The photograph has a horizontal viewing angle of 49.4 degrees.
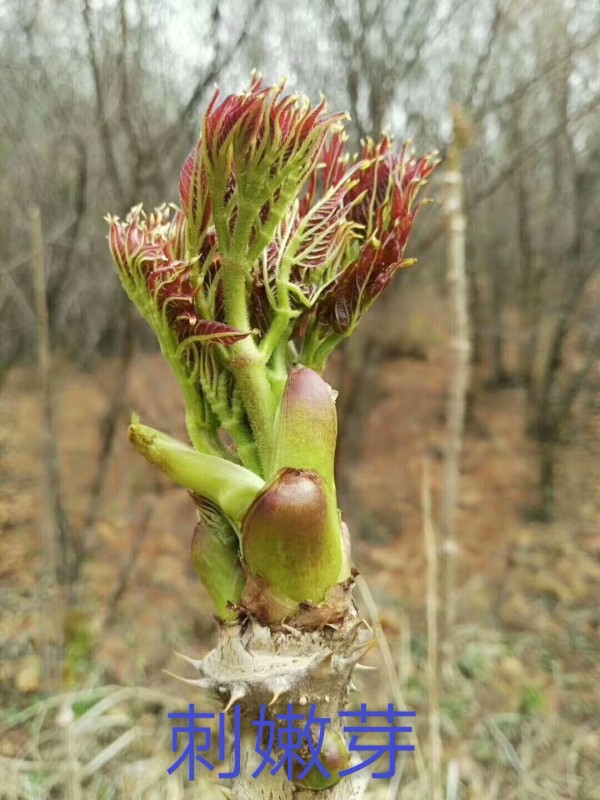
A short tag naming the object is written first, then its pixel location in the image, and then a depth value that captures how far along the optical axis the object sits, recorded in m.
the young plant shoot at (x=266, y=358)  0.13
